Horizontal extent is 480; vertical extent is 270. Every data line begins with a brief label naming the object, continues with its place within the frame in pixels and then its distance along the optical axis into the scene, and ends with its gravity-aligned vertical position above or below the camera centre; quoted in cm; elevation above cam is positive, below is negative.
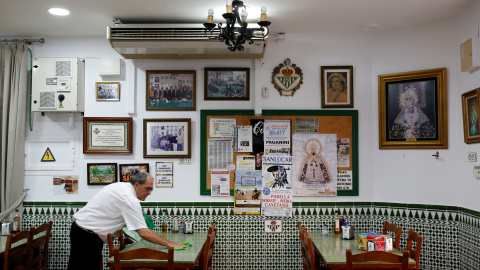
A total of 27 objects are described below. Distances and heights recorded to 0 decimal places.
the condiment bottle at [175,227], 503 -93
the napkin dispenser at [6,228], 492 -93
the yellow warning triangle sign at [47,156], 529 -6
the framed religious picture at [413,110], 479 +51
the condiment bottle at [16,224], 507 -90
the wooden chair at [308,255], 375 -99
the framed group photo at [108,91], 526 +78
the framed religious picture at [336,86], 521 +84
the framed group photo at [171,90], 524 +79
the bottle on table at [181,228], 500 -94
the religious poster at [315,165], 517 -17
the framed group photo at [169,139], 521 +16
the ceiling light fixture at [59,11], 441 +153
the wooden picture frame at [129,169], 520 -22
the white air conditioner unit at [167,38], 455 +126
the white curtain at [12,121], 515 +39
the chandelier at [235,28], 336 +106
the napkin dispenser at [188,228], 495 -93
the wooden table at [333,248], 367 -99
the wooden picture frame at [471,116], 421 +38
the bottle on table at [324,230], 489 -95
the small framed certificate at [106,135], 522 +21
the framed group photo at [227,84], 523 +86
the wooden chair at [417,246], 379 -92
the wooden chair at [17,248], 401 -100
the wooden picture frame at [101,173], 522 -28
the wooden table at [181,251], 361 -98
